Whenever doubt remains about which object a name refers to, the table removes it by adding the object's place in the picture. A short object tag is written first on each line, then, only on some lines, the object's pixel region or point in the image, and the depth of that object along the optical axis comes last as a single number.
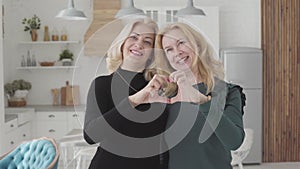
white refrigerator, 5.71
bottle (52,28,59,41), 6.29
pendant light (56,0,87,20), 2.75
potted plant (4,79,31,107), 6.10
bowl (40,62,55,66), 6.27
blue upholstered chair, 2.83
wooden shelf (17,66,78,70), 6.24
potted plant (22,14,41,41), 6.27
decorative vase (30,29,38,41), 6.27
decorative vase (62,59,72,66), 6.26
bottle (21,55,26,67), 6.36
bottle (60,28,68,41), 6.30
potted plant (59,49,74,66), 6.27
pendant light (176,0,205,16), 2.89
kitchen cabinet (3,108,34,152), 5.07
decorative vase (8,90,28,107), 6.13
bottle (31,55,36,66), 6.37
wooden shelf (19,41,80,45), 6.23
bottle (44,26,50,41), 6.30
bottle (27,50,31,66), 6.35
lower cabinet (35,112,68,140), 5.84
